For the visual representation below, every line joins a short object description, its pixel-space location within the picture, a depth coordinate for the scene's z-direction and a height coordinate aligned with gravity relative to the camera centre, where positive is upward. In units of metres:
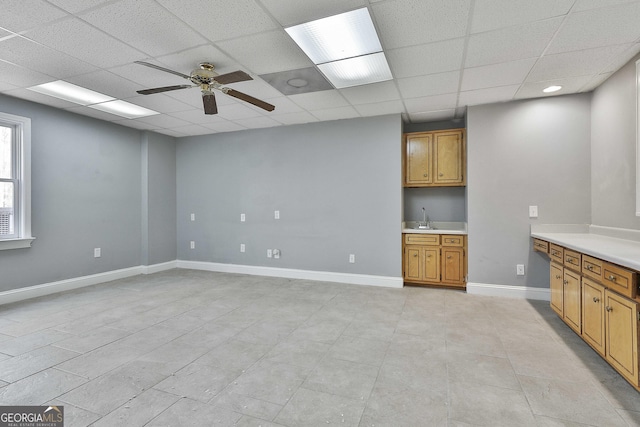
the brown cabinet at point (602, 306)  1.87 -0.70
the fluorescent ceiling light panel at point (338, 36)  2.22 +1.44
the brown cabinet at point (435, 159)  4.46 +0.84
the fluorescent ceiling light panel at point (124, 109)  4.04 +1.50
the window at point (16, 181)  3.79 +0.43
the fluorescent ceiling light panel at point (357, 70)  2.82 +1.46
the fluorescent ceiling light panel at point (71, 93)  3.43 +1.49
